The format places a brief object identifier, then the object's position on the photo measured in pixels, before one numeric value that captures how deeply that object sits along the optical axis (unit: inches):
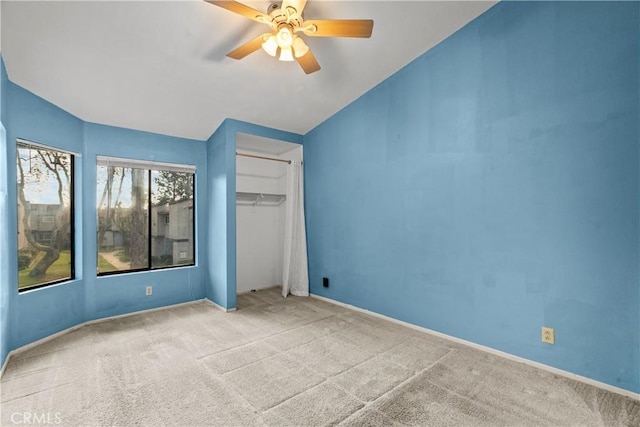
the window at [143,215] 141.9
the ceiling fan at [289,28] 77.8
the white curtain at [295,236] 179.0
